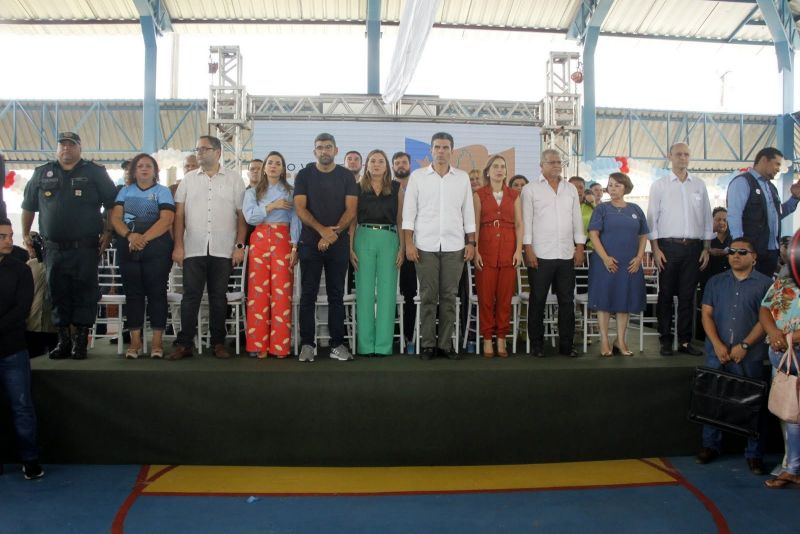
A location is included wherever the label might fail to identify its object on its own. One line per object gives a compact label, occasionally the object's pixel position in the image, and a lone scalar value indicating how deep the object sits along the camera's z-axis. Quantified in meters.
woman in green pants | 3.41
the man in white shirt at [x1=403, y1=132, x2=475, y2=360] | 3.33
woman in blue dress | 3.53
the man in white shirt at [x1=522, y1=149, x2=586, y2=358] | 3.49
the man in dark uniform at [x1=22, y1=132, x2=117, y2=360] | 3.18
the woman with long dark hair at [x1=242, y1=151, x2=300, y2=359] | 3.39
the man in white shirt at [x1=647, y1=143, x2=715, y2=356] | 3.63
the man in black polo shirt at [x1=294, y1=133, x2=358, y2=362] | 3.30
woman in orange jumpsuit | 3.45
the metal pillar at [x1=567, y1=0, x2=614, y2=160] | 11.60
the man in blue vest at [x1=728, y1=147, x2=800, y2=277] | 3.53
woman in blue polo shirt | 3.29
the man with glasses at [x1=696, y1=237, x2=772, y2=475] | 2.91
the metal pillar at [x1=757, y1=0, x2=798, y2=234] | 11.68
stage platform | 2.89
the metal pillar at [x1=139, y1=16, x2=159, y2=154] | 11.57
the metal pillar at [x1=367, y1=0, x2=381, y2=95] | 10.62
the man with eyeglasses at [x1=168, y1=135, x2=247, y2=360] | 3.34
